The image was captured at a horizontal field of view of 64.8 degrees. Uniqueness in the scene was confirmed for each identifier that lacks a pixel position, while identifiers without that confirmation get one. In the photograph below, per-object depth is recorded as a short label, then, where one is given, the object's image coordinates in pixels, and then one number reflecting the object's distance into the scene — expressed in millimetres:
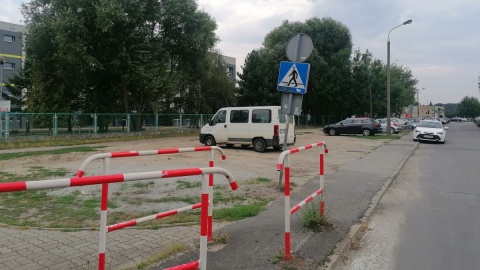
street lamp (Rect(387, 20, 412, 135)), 30555
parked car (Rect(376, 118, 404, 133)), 36841
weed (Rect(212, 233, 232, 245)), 4758
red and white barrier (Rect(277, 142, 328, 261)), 4131
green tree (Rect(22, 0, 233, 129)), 23234
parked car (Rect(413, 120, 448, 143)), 24388
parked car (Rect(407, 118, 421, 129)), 51025
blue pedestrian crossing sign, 7102
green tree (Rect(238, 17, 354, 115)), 43188
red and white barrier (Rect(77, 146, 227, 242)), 3637
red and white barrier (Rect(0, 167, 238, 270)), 2170
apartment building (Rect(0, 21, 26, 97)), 53438
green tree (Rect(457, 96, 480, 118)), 139200
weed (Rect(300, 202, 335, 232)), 5395
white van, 16672
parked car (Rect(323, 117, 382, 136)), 32031
